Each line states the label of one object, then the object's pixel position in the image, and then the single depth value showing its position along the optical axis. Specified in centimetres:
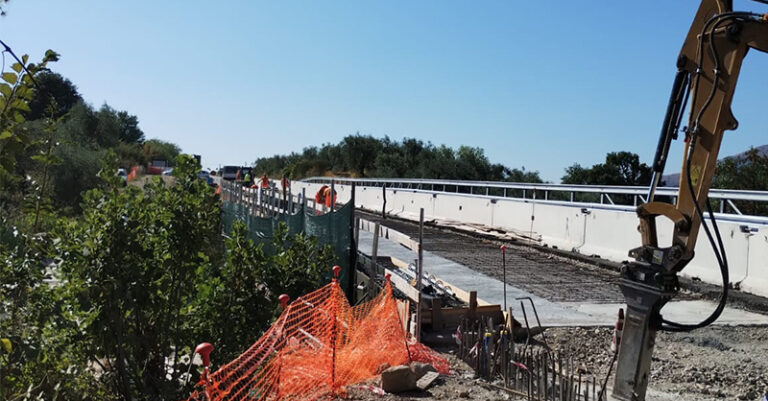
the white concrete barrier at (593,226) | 1277
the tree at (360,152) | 8256
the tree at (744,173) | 2623
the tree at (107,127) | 6445
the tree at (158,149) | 9074
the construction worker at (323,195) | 2584
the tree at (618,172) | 4609
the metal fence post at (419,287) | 871
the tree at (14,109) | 266
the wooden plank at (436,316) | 948
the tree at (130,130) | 8825
